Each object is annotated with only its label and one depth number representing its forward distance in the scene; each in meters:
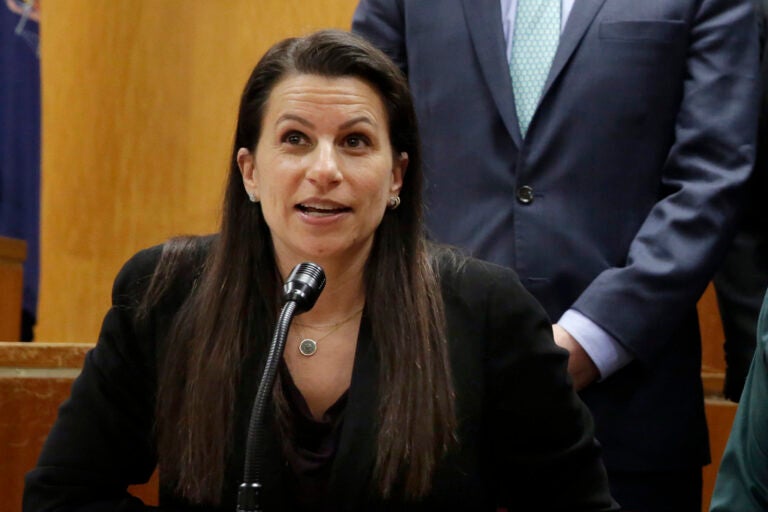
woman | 6.00
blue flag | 9.13
